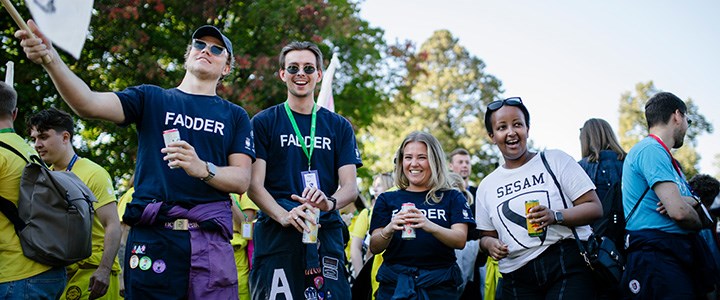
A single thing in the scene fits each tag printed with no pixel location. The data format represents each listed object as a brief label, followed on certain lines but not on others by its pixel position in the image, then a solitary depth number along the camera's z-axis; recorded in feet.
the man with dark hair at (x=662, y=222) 16.16
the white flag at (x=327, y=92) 29.48
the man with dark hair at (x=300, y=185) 14.30
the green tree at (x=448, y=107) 116.47
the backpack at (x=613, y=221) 20.08
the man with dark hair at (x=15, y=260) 13.52
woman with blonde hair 16.31
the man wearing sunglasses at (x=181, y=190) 12.03
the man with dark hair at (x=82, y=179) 17.49
